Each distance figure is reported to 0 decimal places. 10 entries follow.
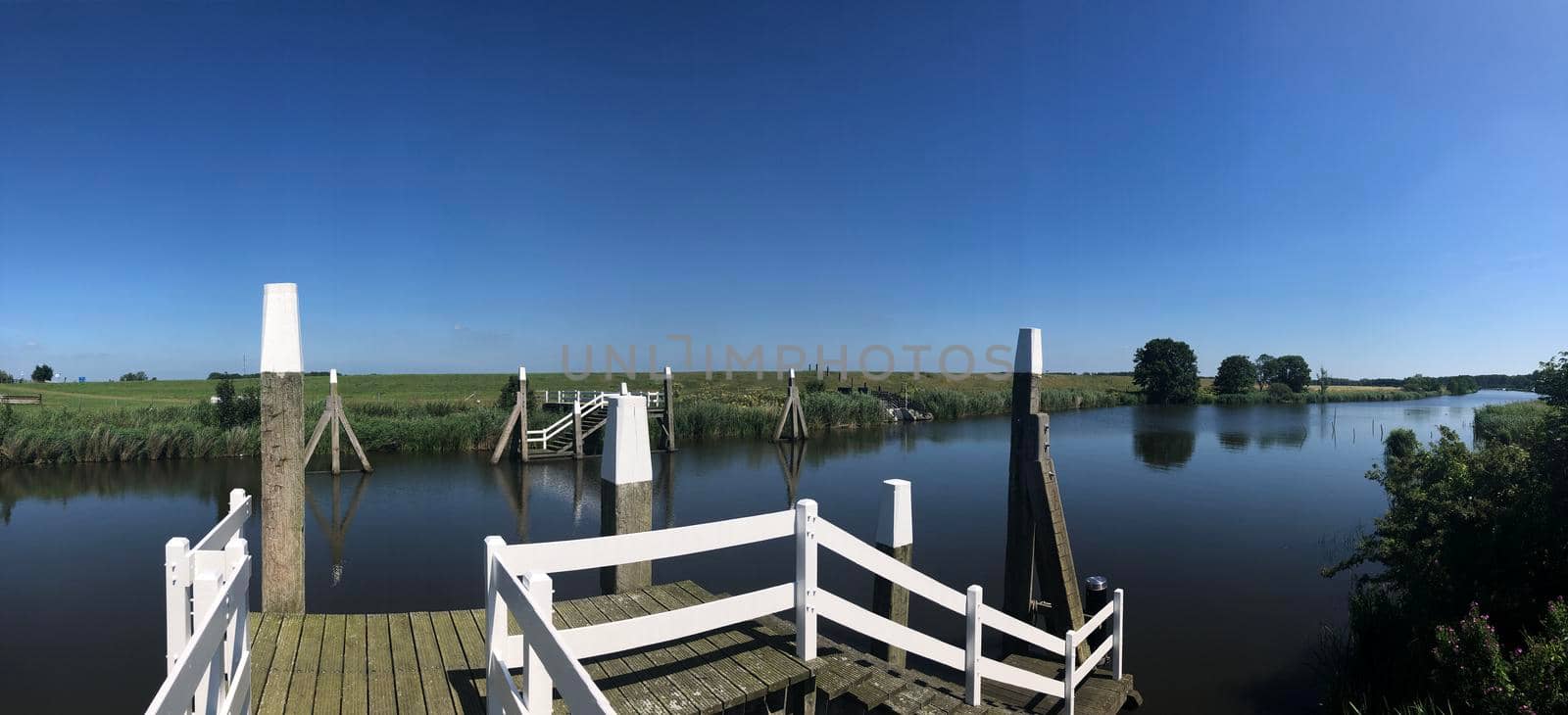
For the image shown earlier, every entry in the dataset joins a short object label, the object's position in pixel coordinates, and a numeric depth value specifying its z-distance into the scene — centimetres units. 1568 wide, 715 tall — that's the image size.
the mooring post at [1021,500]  645
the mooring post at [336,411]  1848
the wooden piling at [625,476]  489
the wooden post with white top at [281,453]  473
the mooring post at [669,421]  2397
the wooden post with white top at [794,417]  2744
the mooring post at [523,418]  2082
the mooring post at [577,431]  2252
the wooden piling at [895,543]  510
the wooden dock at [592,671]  351
